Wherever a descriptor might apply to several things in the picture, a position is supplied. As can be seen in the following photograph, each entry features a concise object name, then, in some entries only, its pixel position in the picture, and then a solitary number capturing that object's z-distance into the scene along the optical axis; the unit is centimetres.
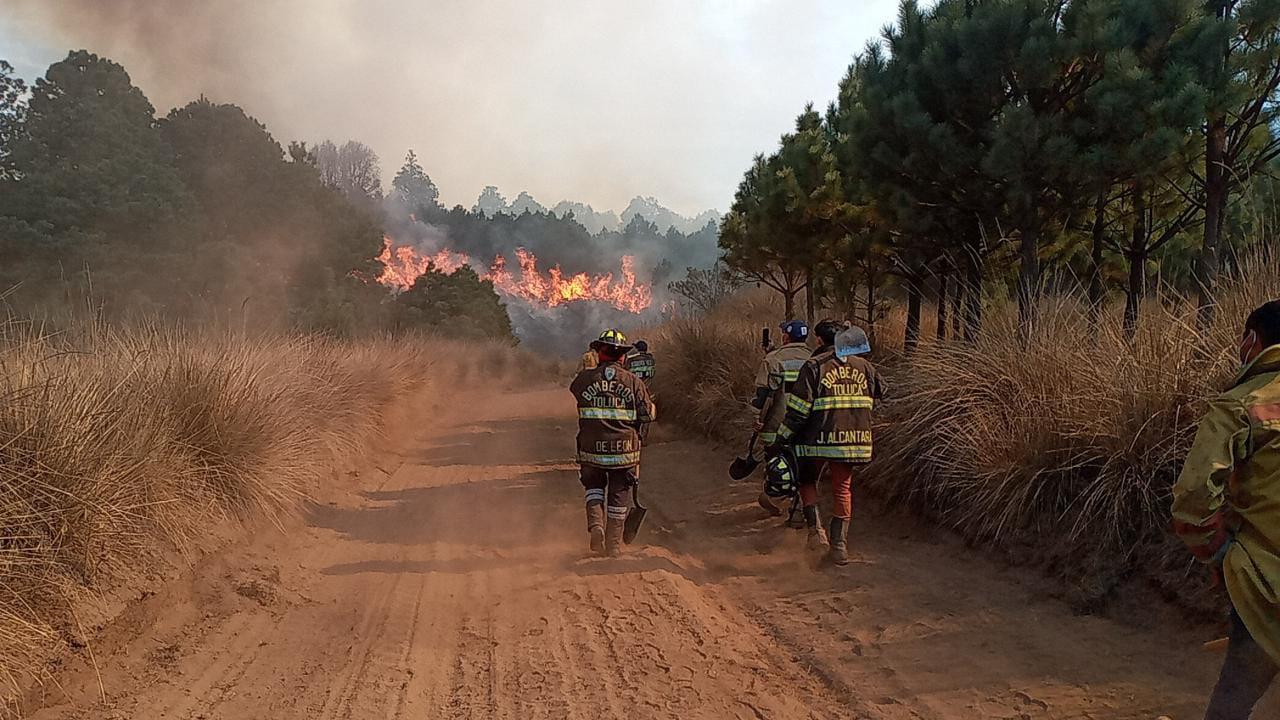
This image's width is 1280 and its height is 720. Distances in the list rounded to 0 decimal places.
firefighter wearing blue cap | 724
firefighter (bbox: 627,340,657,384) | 1170
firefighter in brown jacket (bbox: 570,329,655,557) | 618
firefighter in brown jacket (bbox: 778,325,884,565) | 584
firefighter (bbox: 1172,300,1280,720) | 241
